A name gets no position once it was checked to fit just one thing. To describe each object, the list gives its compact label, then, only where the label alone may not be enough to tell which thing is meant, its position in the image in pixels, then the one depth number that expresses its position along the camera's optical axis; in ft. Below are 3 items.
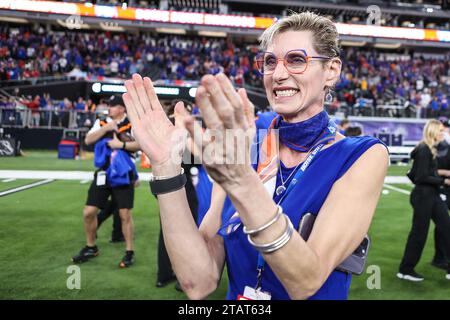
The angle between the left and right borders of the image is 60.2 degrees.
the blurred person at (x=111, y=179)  15.21
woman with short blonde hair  3.01
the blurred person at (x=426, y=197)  14.71
